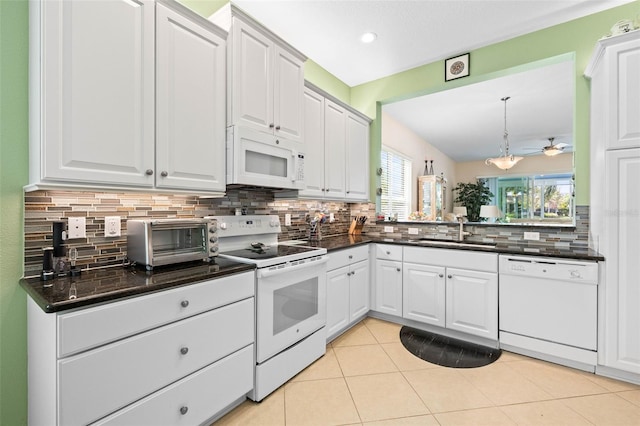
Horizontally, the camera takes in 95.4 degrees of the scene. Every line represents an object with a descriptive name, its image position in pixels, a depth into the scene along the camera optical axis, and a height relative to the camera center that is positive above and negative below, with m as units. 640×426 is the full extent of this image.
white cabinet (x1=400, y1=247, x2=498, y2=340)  2.53 -0.72
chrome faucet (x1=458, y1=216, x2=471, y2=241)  3.14 -0.21
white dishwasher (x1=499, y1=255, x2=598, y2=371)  2.15 -0.75
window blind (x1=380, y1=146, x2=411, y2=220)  4.93 +0.53
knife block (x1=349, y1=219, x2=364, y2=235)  3.70 -0.20
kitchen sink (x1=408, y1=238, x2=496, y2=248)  2.86 -0.32
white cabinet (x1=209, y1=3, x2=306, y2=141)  1.98 +1.01
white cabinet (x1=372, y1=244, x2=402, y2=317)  3.00 -0.71
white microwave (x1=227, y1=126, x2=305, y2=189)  1.98 +0.39
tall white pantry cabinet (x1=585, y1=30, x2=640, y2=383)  1.98 +0.06
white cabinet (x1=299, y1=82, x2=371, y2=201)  2.83 +0.69
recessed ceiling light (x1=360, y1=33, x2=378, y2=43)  2.79 +1.70
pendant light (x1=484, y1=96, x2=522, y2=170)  5.16 +0.92
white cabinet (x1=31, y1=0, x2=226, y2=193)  1.29 +0.59
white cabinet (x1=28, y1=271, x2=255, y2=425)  1.10 -0.67
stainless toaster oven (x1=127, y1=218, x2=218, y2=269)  1.58 -0.18
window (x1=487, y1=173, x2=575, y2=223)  6.98 +0.41
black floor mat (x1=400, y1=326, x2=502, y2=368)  2.35 -1.20
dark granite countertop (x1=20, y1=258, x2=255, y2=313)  1.11 -0.33
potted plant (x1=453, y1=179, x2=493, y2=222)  7.00 +0.35
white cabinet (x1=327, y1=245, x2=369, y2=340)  2.57 -0.73
